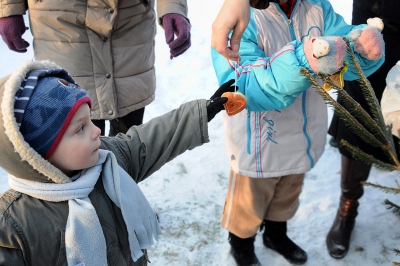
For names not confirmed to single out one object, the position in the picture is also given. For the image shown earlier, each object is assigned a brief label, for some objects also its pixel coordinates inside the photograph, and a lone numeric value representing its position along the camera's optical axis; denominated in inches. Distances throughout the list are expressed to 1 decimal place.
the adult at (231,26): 60.8
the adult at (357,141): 85.3
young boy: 48.4
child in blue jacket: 60.4
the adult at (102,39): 86.7
